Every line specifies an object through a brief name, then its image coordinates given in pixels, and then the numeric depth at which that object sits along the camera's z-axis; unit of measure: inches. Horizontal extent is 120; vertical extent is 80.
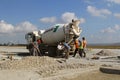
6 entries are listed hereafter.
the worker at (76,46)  464.5
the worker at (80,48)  451.5
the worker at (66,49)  436.2
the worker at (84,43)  452.4
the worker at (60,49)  481.4
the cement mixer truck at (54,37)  476.5
